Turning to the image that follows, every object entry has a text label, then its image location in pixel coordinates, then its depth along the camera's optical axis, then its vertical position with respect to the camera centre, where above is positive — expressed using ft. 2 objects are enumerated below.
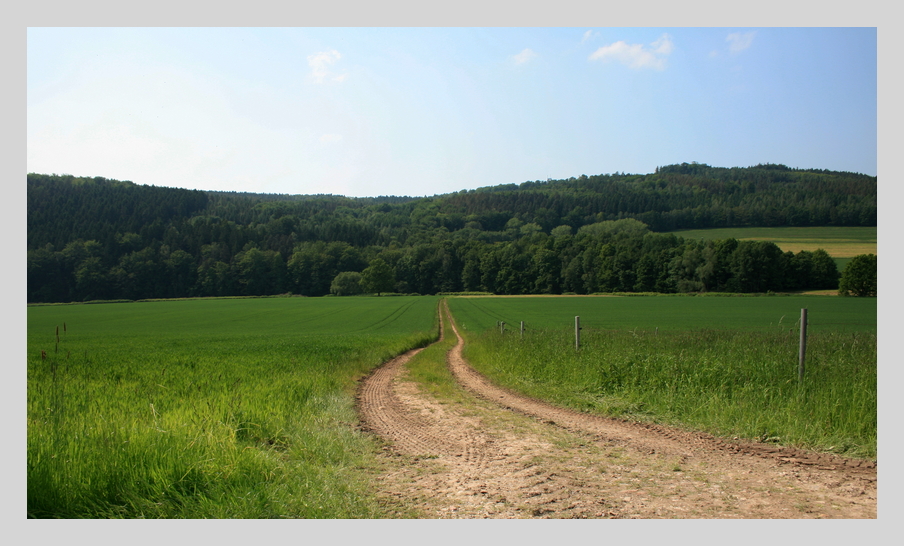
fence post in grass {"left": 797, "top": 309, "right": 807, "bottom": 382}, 27.25 -3.69
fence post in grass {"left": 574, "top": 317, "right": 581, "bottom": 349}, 44.09 -5.61
